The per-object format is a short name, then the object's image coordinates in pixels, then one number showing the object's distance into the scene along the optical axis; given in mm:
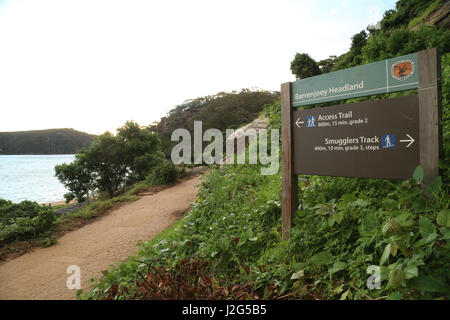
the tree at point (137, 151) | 13634
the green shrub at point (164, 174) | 10539
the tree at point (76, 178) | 12688
